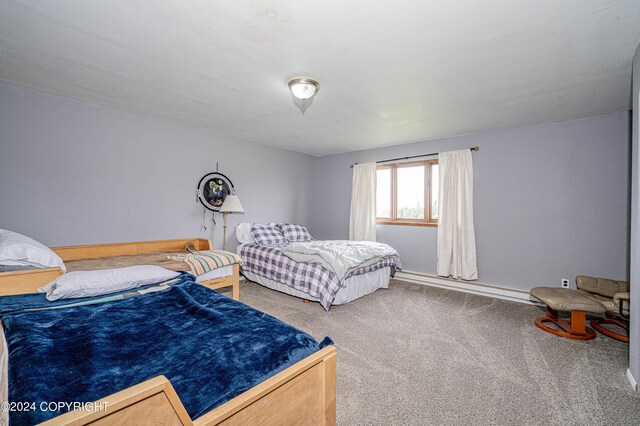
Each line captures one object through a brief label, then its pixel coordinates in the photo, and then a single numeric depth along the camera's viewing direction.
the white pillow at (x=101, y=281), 1.86
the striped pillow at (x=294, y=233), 5.00
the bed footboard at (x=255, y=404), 0.67
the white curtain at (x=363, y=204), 5.19
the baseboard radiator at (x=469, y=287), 3.78
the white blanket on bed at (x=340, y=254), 3.40
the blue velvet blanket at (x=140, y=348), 1.00
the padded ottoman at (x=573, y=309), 2.67
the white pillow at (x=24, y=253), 2.06
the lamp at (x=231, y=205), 4.14
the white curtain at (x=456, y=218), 4.14
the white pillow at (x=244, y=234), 4.64
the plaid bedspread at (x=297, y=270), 3.36
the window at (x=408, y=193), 4.66
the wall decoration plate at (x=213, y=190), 4.21
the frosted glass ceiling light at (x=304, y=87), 2.48
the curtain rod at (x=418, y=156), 4.14
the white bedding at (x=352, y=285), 3.59
